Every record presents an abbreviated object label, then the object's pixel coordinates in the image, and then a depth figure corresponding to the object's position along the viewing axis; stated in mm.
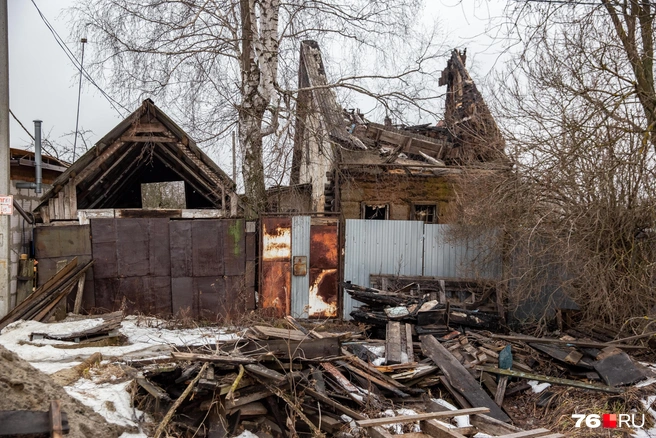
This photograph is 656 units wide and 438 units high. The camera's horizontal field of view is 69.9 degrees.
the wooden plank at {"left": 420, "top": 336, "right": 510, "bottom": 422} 6289
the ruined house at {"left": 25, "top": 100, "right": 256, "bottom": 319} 9555
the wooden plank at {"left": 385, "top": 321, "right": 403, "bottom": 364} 7182
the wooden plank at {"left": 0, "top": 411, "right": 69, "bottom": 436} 3121
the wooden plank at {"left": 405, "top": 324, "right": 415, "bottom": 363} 7371
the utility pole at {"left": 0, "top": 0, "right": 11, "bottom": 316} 7465
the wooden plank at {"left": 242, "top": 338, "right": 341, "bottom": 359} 5812
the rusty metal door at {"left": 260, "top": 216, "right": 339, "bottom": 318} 10234
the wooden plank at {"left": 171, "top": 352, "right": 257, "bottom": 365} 5230
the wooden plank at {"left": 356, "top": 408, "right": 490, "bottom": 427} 5043
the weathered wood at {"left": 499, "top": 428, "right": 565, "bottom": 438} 5051
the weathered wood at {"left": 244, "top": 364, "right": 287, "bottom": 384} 5164
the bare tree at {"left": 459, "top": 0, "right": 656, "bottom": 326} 7586
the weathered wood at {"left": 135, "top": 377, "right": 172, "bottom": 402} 4820
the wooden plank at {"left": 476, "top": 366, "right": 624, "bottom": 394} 6336
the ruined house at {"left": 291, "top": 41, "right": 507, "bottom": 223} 11195
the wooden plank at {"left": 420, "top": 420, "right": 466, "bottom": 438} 4990
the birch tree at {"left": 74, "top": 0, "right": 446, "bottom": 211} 10484
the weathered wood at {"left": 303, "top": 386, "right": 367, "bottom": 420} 5434
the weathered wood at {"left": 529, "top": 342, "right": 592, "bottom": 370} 7074
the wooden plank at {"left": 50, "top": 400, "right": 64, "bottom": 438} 3092
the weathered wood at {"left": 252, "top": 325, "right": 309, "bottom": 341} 5982
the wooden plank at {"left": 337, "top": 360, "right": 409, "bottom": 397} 6340
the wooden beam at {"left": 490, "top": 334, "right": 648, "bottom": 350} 7398
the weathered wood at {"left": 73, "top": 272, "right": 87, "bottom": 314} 9094
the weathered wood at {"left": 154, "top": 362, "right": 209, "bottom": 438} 4449
